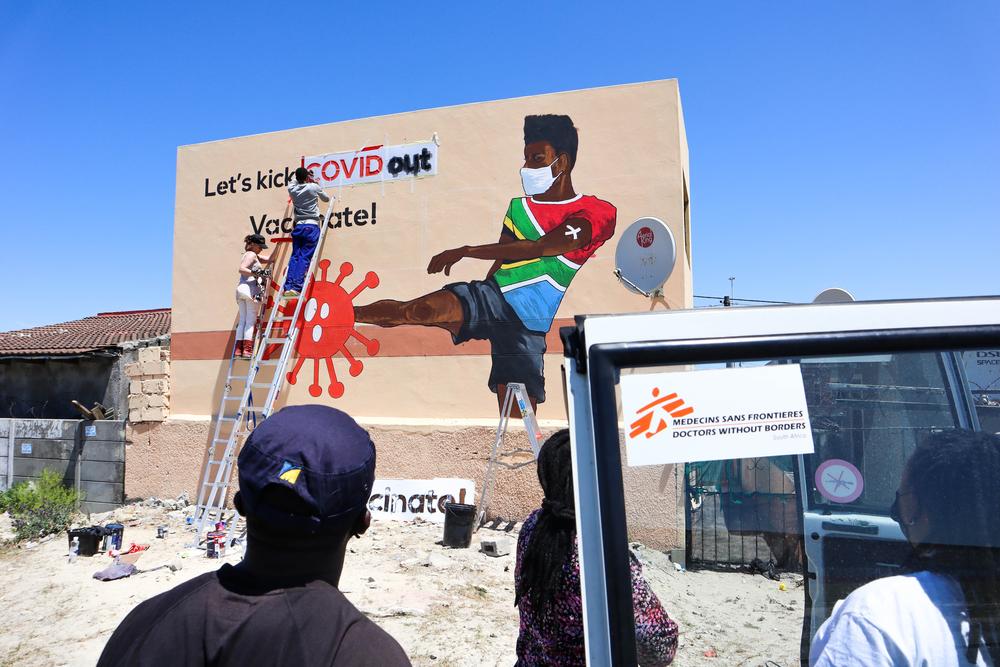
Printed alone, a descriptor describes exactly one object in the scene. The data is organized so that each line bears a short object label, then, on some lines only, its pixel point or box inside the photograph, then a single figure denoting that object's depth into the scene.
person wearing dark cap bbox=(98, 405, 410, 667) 1.24
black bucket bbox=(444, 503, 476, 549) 7.13
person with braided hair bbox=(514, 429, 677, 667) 2.07
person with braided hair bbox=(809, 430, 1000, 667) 1.26
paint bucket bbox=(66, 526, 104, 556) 7.47
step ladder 7.27
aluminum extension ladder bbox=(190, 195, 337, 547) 8.53
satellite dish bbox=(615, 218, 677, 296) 6.84
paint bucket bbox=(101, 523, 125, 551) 7.59
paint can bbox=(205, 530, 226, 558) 7.28
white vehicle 1.43
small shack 9.97
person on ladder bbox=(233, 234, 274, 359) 8.92
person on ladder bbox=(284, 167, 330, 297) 8.82
